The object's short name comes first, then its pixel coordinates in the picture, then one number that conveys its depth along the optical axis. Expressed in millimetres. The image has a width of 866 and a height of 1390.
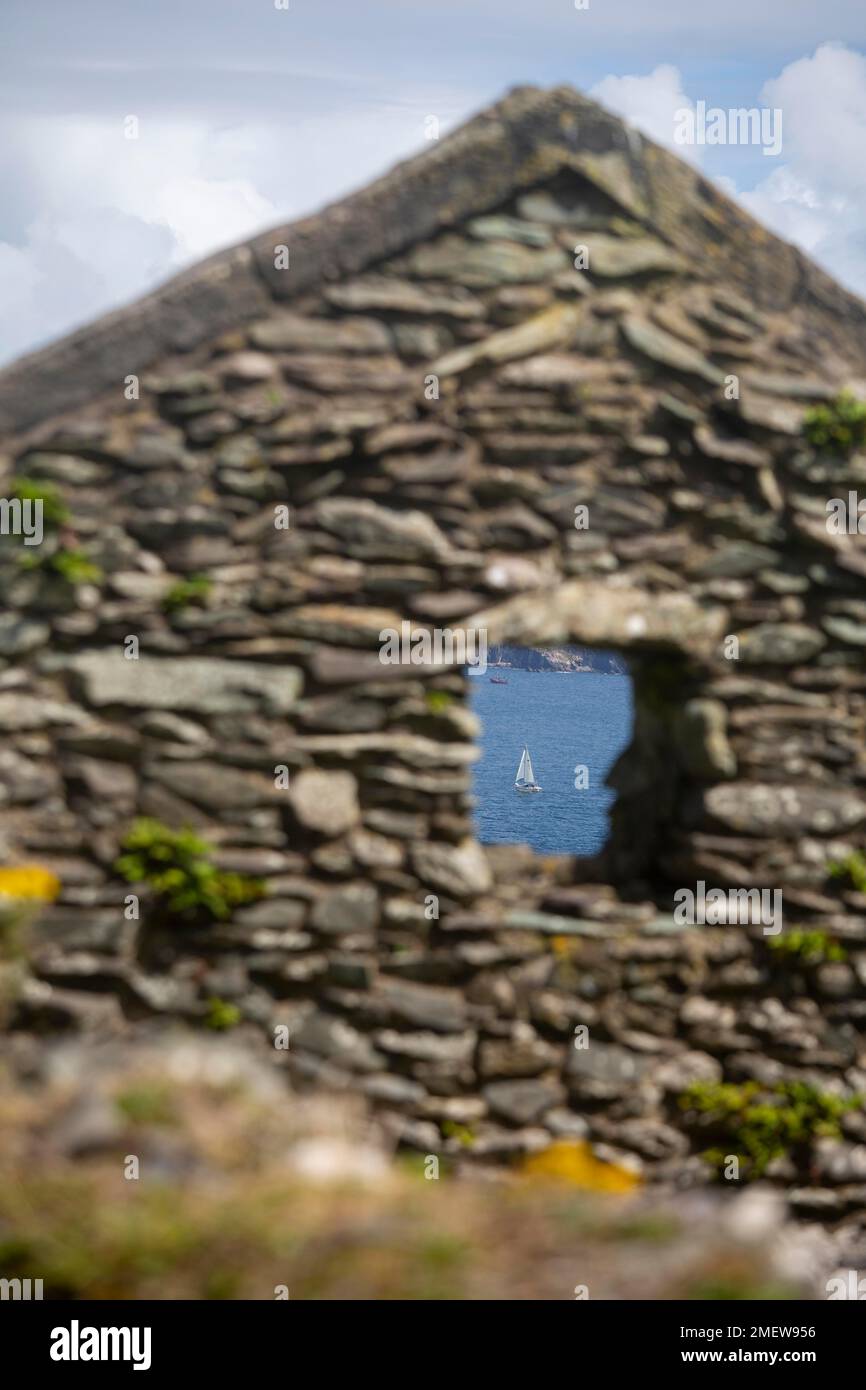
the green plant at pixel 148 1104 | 4824
